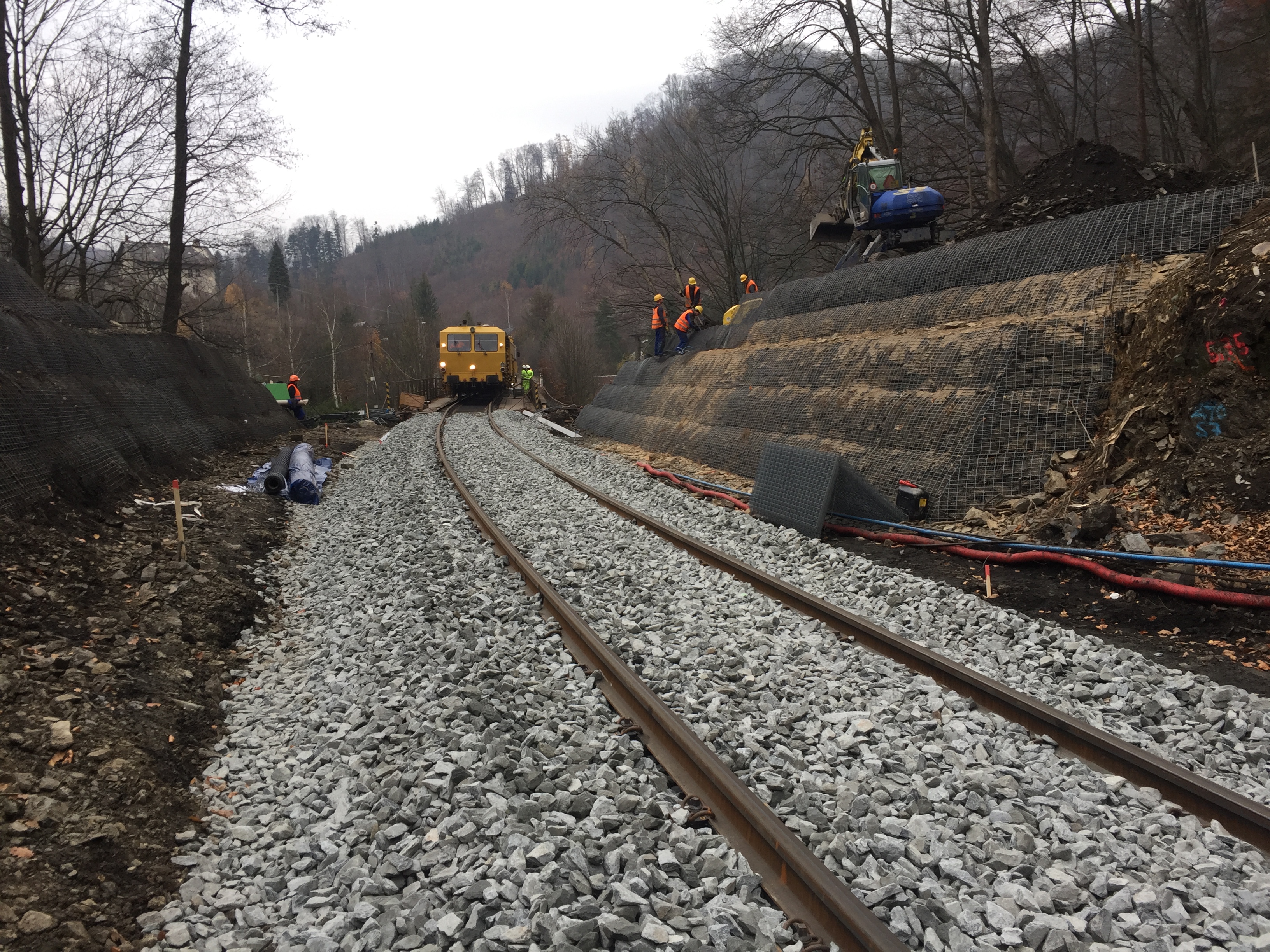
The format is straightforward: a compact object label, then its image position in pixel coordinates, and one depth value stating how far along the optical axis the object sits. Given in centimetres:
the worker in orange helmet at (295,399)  2156
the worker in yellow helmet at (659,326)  1975
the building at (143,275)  1762
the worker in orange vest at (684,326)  1914
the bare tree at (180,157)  1597
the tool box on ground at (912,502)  789
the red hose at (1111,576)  477
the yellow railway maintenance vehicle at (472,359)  3278
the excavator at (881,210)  1412
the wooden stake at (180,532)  701
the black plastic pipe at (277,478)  1161
